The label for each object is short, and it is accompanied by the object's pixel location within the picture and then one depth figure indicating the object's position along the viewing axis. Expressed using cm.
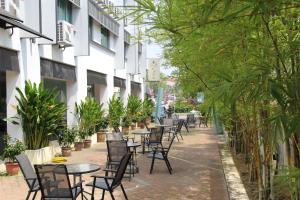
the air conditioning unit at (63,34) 1025
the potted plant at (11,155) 740
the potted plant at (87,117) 1173
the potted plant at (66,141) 996
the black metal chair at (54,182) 413
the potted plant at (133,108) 1840
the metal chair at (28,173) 481
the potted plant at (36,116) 827
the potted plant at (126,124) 1664
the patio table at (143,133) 1016
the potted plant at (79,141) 1124
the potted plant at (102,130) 1354
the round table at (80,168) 468
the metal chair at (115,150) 683
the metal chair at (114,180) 478
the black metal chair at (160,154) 767
